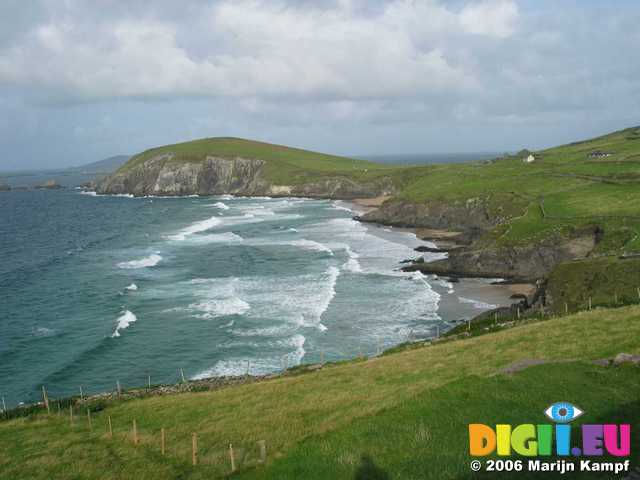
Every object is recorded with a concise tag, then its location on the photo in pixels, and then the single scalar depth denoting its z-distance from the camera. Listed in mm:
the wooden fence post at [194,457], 19922
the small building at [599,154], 136500
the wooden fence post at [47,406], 33969
